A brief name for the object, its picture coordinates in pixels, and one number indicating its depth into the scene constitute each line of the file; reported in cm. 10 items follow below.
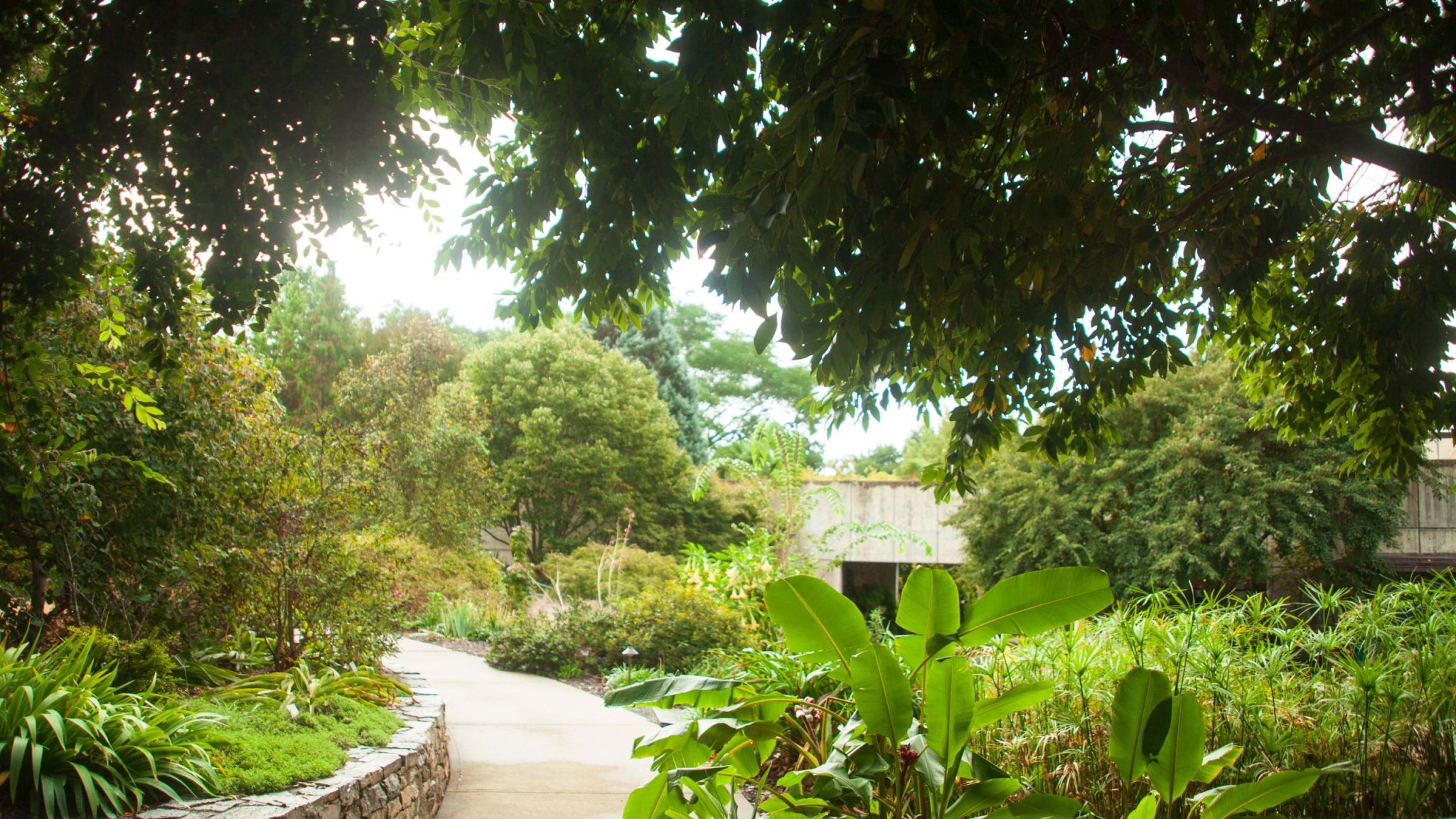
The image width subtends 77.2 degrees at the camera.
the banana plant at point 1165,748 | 273
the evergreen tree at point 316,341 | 2528
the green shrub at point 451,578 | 1359
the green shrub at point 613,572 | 1380
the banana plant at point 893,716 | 278
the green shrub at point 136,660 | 486
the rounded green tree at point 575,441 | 2289
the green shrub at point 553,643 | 1059
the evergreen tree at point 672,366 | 2803
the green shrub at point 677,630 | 1014
